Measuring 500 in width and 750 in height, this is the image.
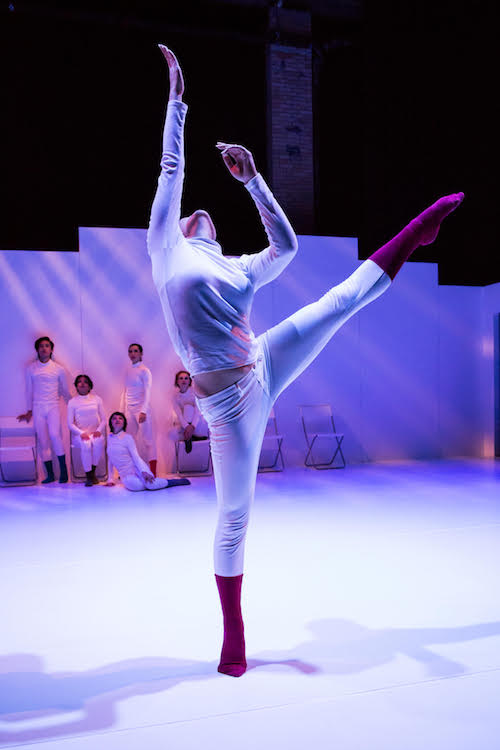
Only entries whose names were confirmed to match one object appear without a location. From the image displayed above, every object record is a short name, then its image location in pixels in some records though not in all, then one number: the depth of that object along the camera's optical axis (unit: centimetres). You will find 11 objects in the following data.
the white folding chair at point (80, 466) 694
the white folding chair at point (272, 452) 726
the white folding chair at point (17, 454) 670
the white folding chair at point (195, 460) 709
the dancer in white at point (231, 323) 191
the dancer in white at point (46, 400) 673
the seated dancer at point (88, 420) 657
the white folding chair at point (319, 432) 758
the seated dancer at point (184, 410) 689
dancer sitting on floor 604
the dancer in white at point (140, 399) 676
